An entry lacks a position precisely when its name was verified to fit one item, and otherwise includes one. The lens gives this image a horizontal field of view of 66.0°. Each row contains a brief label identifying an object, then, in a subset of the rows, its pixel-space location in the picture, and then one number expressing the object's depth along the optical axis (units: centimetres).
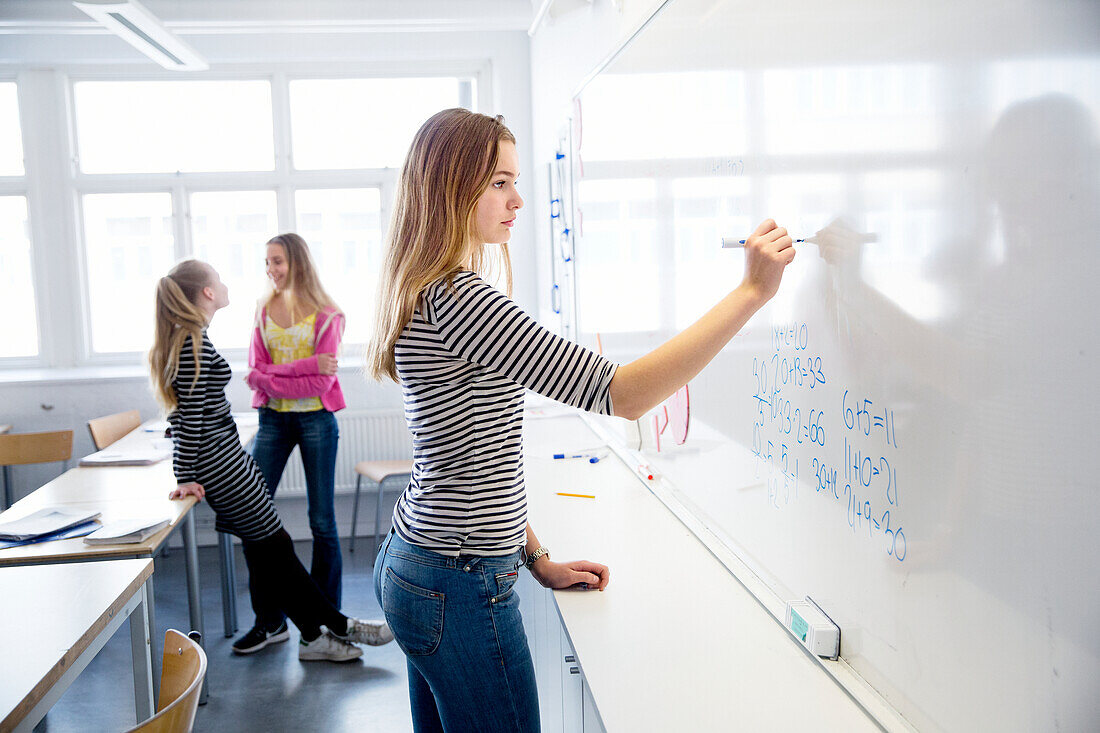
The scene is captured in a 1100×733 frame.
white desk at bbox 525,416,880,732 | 110
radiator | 467
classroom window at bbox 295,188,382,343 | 495
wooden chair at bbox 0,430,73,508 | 376
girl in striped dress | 282
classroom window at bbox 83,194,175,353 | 485
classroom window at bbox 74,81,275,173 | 481
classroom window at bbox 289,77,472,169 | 491
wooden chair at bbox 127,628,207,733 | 130
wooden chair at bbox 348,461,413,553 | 423
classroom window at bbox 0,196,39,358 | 480
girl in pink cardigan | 325
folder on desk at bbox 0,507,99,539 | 236
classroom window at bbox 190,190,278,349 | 489
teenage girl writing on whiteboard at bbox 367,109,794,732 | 112
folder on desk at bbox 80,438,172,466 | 324
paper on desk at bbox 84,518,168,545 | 231
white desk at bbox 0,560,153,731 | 143
